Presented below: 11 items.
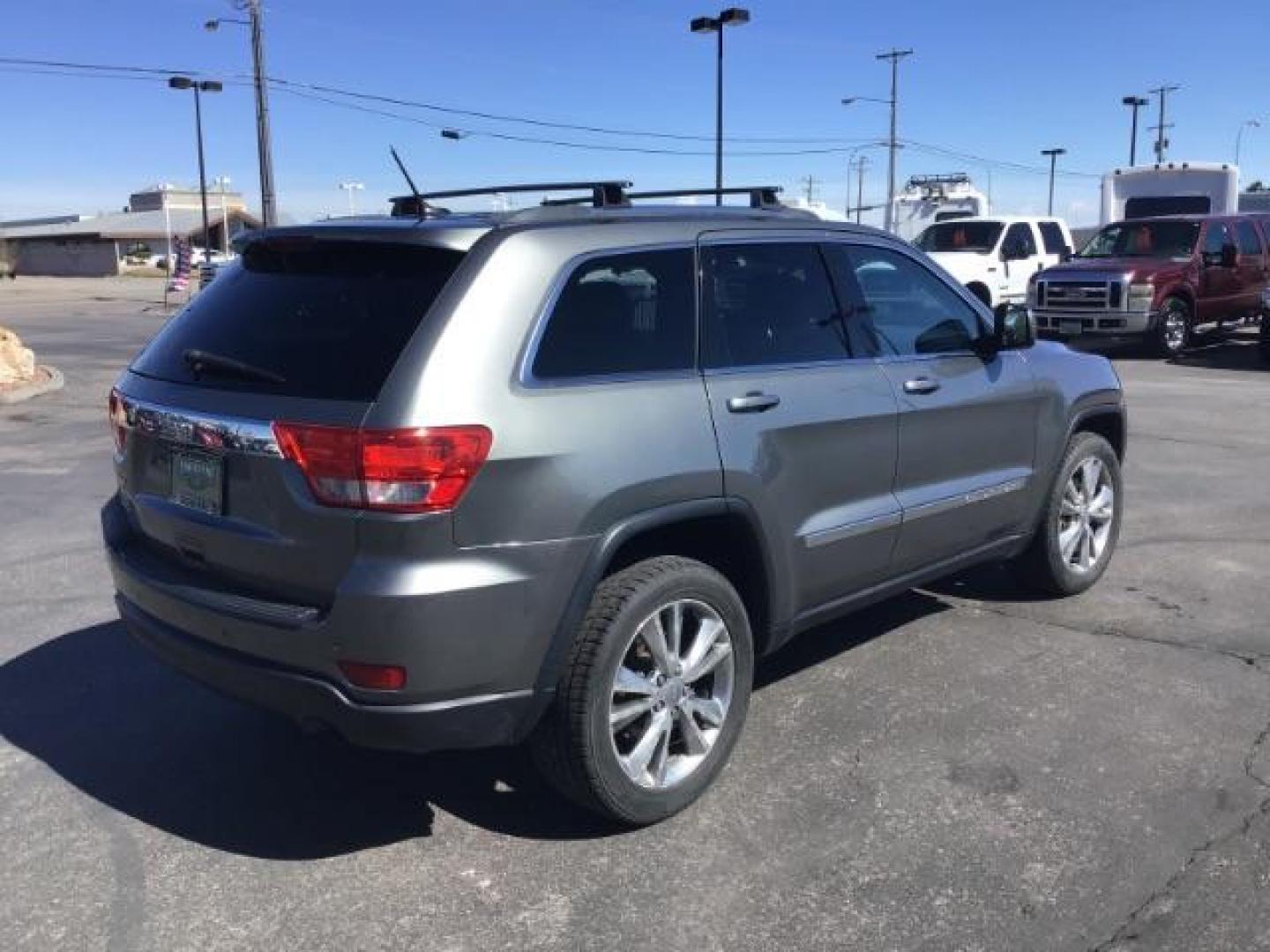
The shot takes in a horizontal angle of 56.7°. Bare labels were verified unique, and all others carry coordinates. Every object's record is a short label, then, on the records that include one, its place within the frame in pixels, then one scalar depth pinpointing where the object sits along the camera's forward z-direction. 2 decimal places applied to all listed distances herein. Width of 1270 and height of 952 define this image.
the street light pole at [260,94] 28.06
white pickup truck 19.97
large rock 13.54
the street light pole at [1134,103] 58.22
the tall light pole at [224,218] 73.12
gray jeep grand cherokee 2.98
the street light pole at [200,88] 37.07
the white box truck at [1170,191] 22.03
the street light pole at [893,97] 53.22
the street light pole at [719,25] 32.95
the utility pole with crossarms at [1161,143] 69.06
